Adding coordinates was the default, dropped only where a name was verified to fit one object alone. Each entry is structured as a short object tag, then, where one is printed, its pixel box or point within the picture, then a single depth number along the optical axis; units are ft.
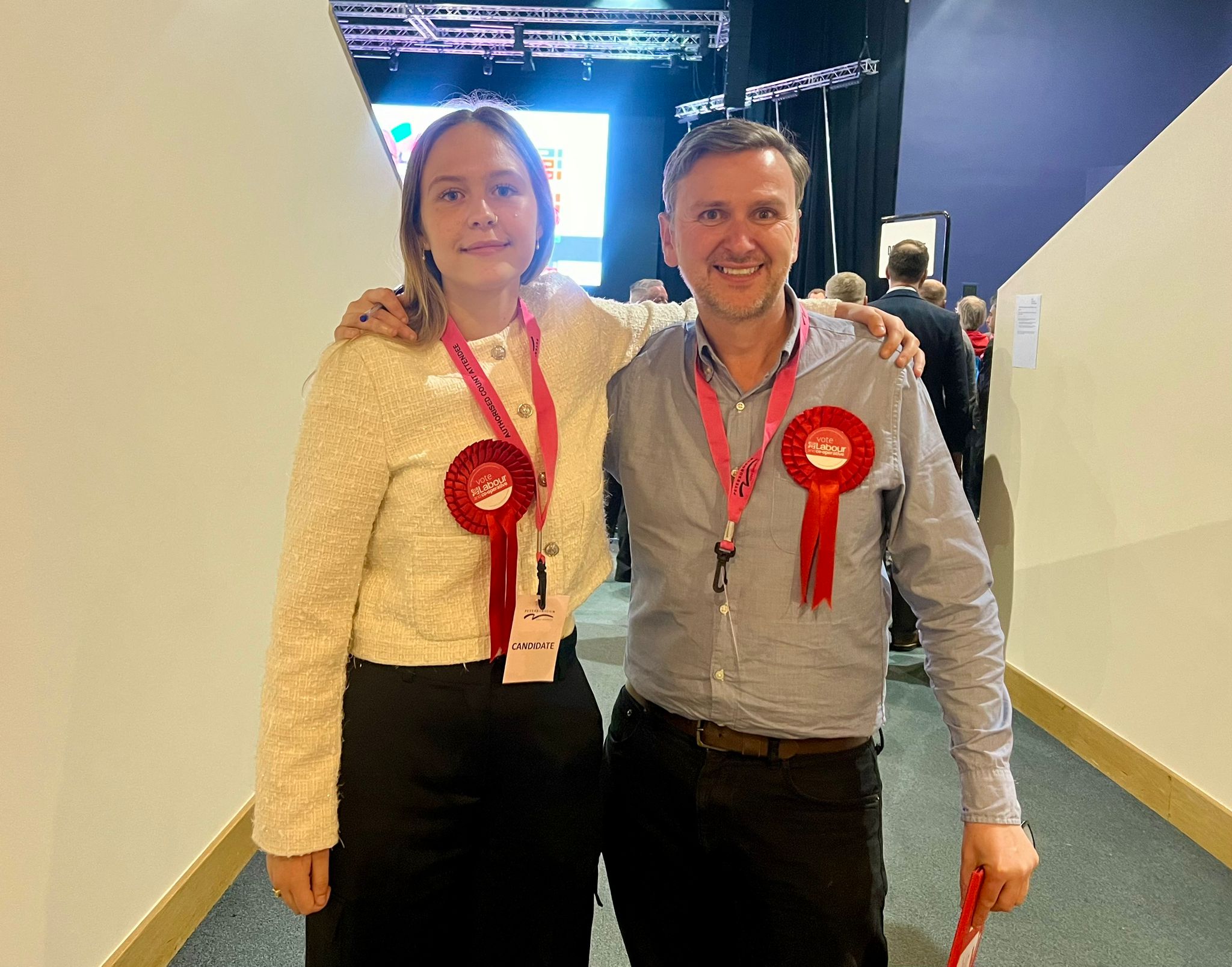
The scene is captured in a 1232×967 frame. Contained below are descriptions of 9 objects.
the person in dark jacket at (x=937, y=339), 10.81
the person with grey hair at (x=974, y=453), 11.34
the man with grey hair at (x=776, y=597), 3.88
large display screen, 24.57
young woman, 3.43
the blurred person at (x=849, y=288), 12.94
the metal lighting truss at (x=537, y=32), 21.61
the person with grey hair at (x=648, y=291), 16.28
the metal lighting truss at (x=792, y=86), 22.03
